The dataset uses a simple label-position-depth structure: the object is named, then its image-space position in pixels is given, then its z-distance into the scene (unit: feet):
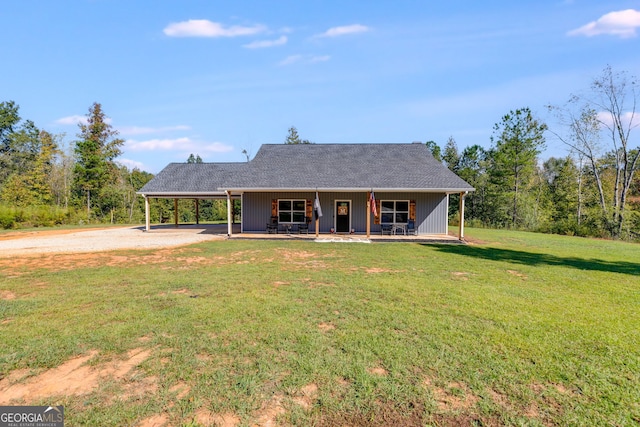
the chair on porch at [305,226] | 51.62
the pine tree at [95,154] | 94.22
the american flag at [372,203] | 45.24
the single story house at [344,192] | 48.80
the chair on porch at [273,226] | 52.70
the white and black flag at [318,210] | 45.55
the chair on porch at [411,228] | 51.44
